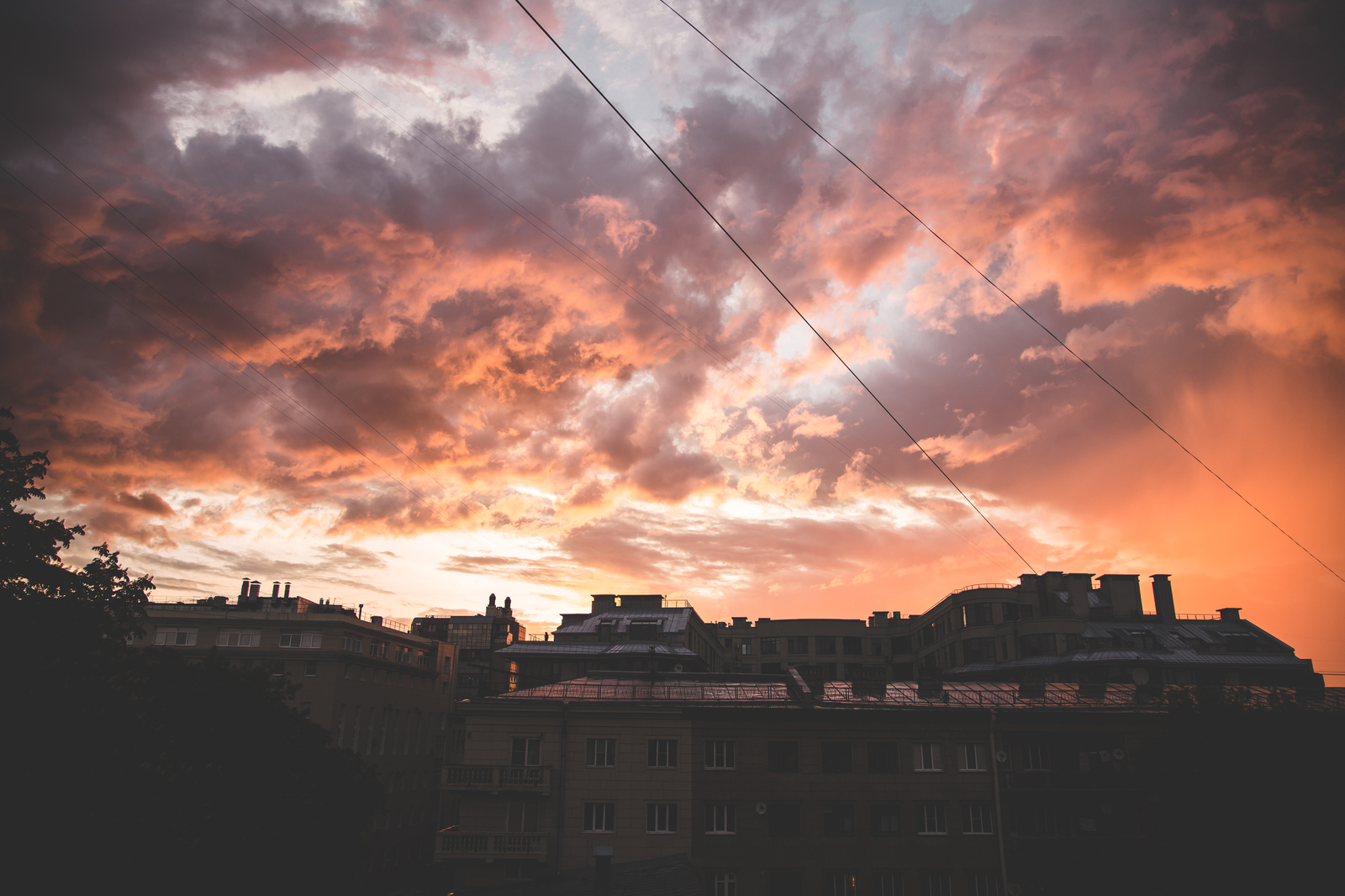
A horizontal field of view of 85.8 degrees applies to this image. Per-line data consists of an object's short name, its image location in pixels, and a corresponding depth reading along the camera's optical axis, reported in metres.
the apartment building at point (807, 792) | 36.56
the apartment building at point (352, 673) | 68.56
